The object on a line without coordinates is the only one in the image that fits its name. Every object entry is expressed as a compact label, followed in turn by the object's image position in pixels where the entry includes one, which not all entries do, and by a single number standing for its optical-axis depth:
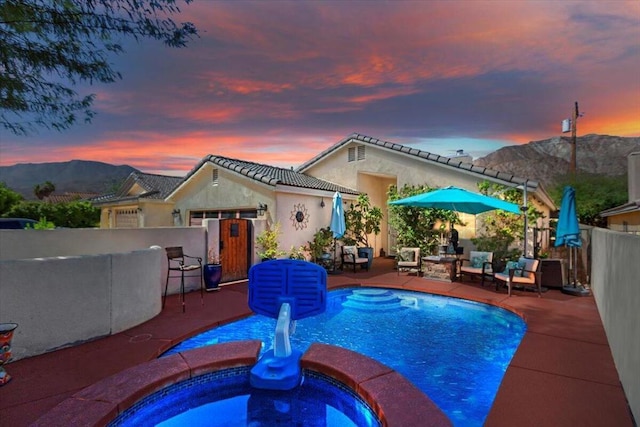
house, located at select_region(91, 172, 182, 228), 18.91
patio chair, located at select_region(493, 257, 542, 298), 9.18
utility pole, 24.36
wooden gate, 10.84
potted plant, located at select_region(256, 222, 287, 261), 11.48
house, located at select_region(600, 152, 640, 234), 17.25
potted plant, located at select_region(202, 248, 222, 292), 9.68
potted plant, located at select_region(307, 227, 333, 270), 13.21
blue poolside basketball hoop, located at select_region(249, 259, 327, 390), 4.89
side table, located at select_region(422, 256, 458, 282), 11.34
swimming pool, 4.58
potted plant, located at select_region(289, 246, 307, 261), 12.45
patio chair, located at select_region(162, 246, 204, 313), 8.36
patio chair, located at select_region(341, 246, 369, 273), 13.35
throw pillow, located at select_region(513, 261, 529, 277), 9.50
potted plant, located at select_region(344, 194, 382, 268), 14.92
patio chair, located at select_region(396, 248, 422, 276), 12.30
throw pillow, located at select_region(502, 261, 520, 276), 9.52
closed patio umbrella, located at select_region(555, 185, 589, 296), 9.27
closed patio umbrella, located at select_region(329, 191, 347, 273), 12.89
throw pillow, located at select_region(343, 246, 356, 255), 13.70
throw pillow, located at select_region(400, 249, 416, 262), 13.00
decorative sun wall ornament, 13.24
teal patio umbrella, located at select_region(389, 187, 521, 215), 10.17
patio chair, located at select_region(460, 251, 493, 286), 10.51
